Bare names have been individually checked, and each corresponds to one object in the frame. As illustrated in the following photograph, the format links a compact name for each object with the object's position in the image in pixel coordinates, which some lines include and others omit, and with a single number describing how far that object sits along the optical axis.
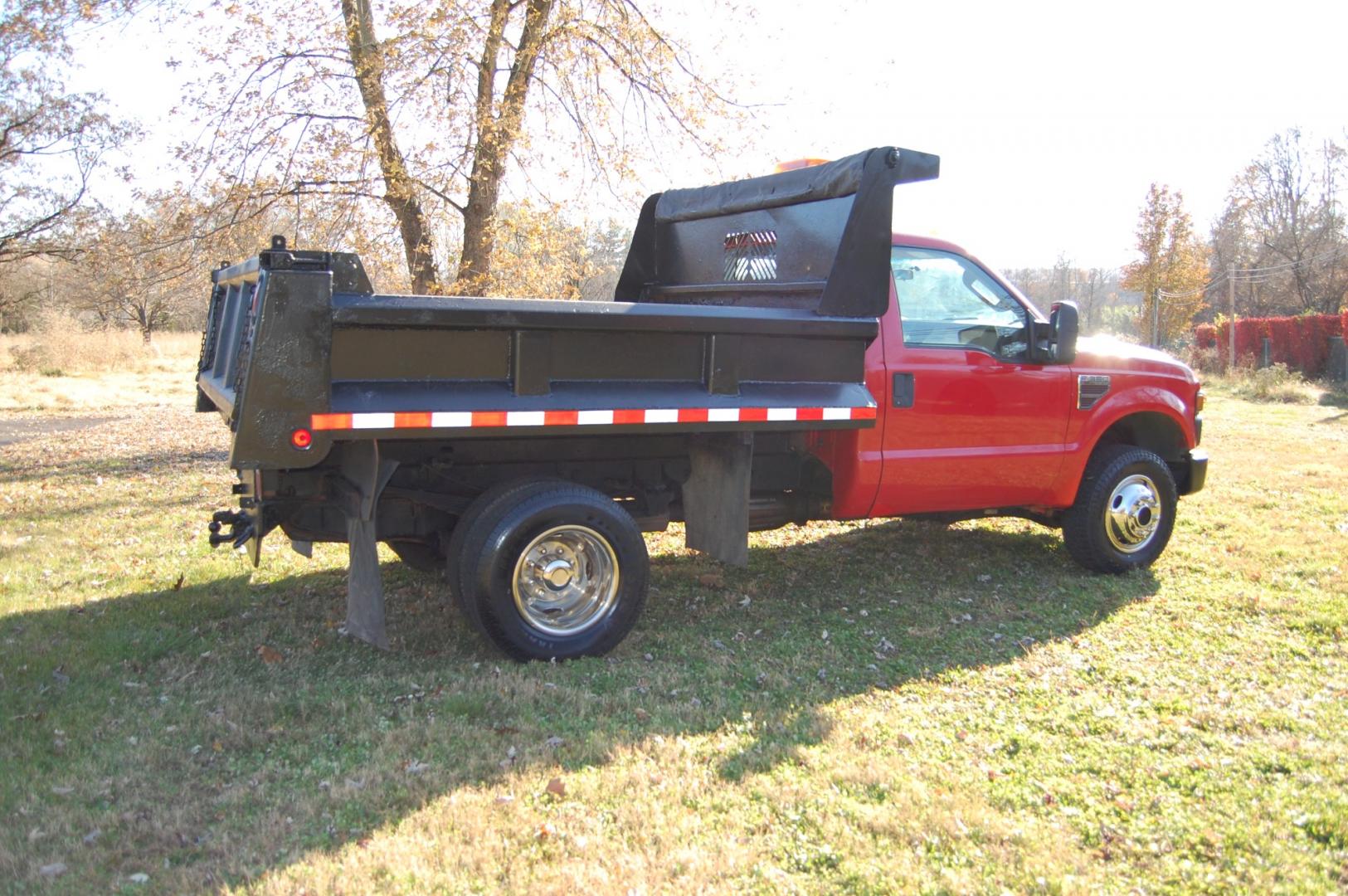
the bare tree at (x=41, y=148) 21.94
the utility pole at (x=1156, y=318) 38.28
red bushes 27.89
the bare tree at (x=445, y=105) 11.59
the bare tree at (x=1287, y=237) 44.03
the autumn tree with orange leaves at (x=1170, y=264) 43.09
